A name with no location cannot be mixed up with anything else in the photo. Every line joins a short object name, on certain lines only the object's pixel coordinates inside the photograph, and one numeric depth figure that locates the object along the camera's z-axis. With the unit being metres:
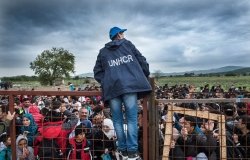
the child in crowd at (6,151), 3.32
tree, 43.01
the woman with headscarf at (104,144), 3.20
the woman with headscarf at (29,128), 3.18
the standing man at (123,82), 2.43
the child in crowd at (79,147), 3.11
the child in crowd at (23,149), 3.12
